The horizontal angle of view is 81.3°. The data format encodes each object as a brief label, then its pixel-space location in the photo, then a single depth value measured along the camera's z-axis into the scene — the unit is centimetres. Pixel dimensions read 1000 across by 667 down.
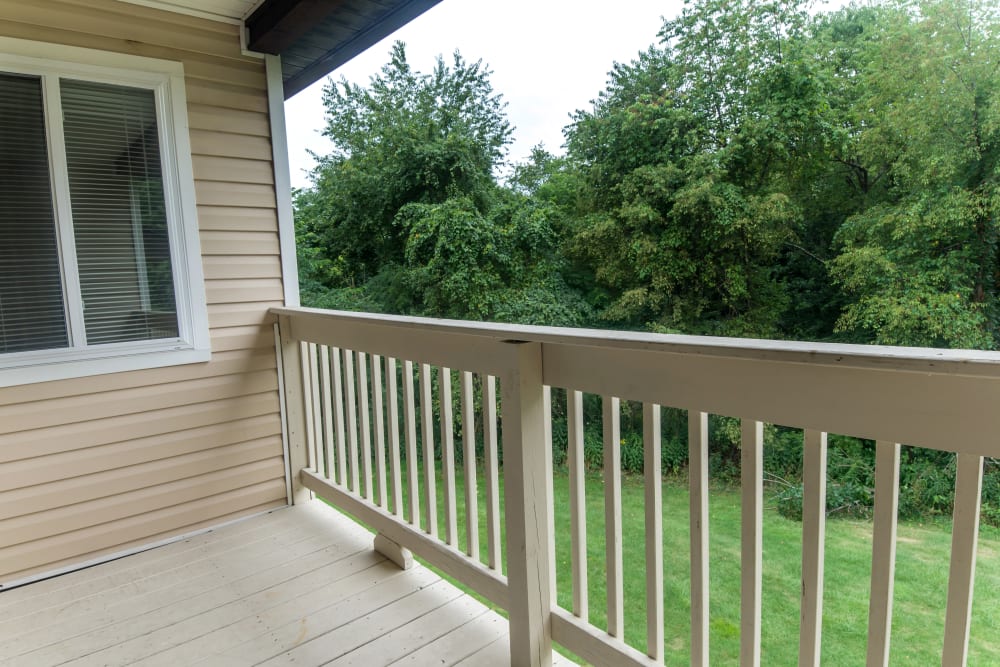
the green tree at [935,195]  745
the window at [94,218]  239
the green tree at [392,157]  1072
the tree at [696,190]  926
